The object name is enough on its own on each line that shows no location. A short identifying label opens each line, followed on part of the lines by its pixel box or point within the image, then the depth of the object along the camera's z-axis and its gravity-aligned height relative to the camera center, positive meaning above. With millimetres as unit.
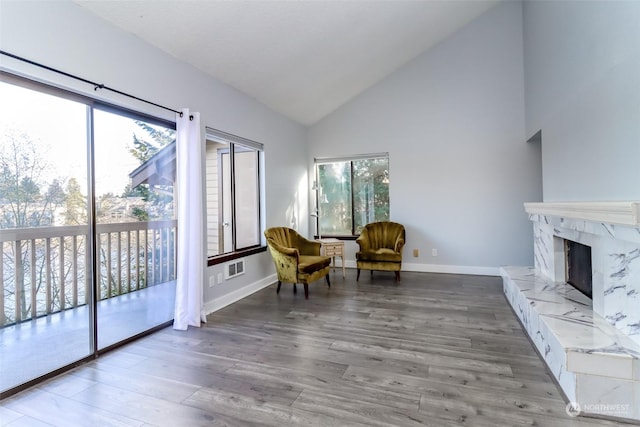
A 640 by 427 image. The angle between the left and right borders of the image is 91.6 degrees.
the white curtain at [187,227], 3123 -115
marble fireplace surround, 1741 -787
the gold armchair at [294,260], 4035 -632
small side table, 5016 -553
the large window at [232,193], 4023 +322
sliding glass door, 2129 -84
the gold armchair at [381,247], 4690 -549
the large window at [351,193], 5695 +400
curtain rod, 1989 +1041
